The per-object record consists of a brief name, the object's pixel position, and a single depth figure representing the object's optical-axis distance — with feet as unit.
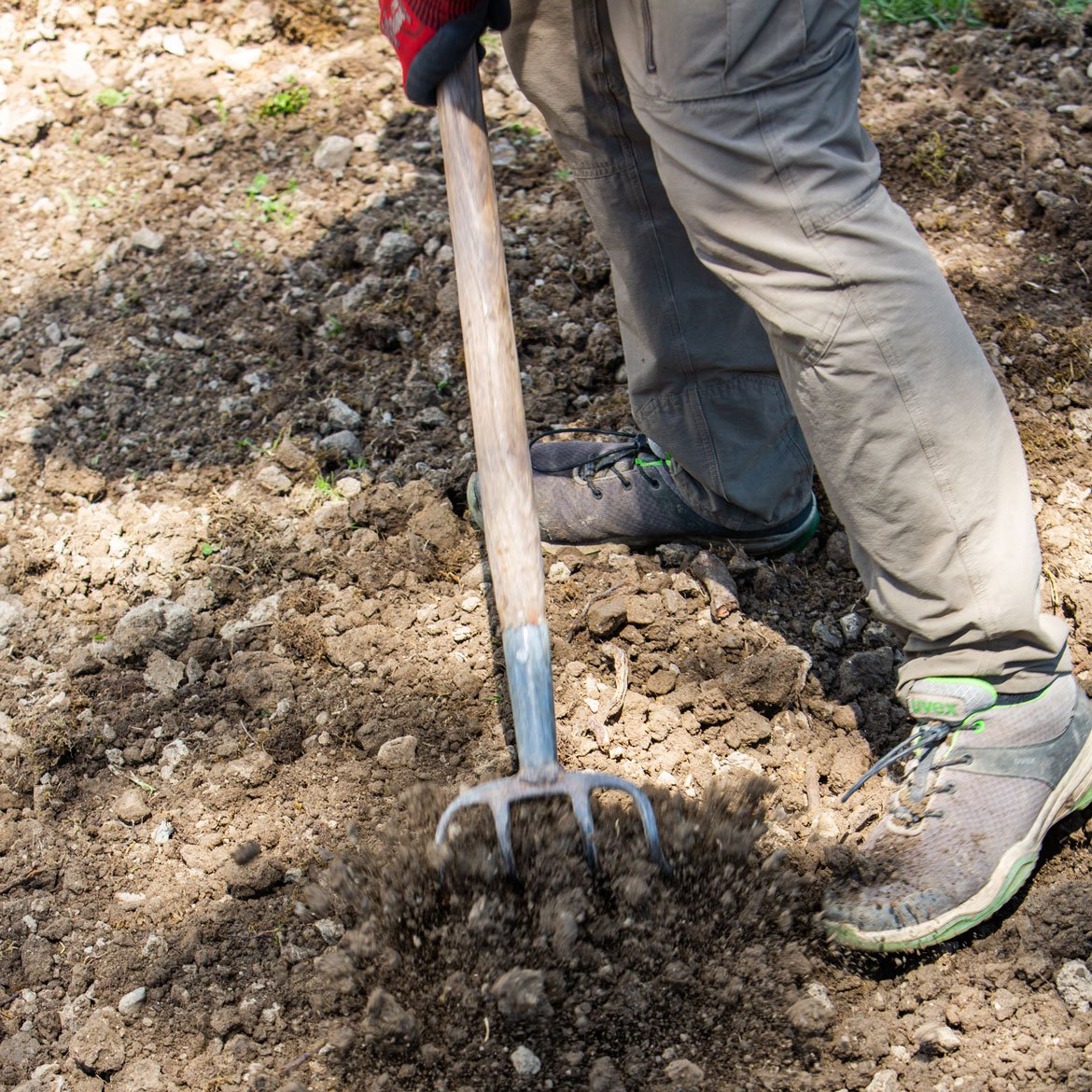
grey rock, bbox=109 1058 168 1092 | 5.72
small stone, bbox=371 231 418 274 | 10.91
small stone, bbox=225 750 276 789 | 7.04
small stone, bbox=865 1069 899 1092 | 5.50
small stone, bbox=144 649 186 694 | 7.68
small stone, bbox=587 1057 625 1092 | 5.32
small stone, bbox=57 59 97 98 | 12.76
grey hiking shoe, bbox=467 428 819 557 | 8.34
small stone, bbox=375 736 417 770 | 7.00
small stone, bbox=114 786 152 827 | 6.98
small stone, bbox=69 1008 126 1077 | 5.83
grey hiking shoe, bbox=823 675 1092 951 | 5.89
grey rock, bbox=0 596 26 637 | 8.24
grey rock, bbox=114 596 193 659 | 7.95
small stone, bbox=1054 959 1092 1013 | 5.73
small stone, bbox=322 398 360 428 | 9.61
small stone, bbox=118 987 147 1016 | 6.02
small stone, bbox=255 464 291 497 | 9.16
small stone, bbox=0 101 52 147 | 12.35
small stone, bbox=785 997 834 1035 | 5.59
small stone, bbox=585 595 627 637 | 7.57
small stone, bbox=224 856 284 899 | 6.47
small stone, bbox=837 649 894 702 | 7.38
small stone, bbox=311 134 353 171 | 12.07
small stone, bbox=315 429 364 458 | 9.35
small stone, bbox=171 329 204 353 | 10.51
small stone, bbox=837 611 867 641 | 7.80
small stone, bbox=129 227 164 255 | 11.37
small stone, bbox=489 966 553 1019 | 5.32
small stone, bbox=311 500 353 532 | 8.78
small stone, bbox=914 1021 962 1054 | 5.65
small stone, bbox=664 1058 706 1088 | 5.35
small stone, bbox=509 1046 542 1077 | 5.40
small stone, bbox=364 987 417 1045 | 5.39
